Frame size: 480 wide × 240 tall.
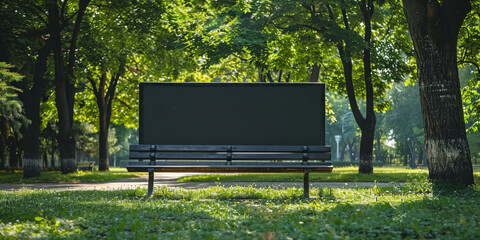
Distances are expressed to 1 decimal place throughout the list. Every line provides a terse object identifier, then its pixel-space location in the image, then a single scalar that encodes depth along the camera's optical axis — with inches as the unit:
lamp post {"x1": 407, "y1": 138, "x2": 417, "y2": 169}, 2623.0
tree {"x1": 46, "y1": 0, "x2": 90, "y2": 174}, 834.9
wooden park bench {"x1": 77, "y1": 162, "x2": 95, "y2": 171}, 1426.4
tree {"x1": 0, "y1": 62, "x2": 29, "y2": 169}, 444.8
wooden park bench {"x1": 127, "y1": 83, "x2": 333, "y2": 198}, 429.4
